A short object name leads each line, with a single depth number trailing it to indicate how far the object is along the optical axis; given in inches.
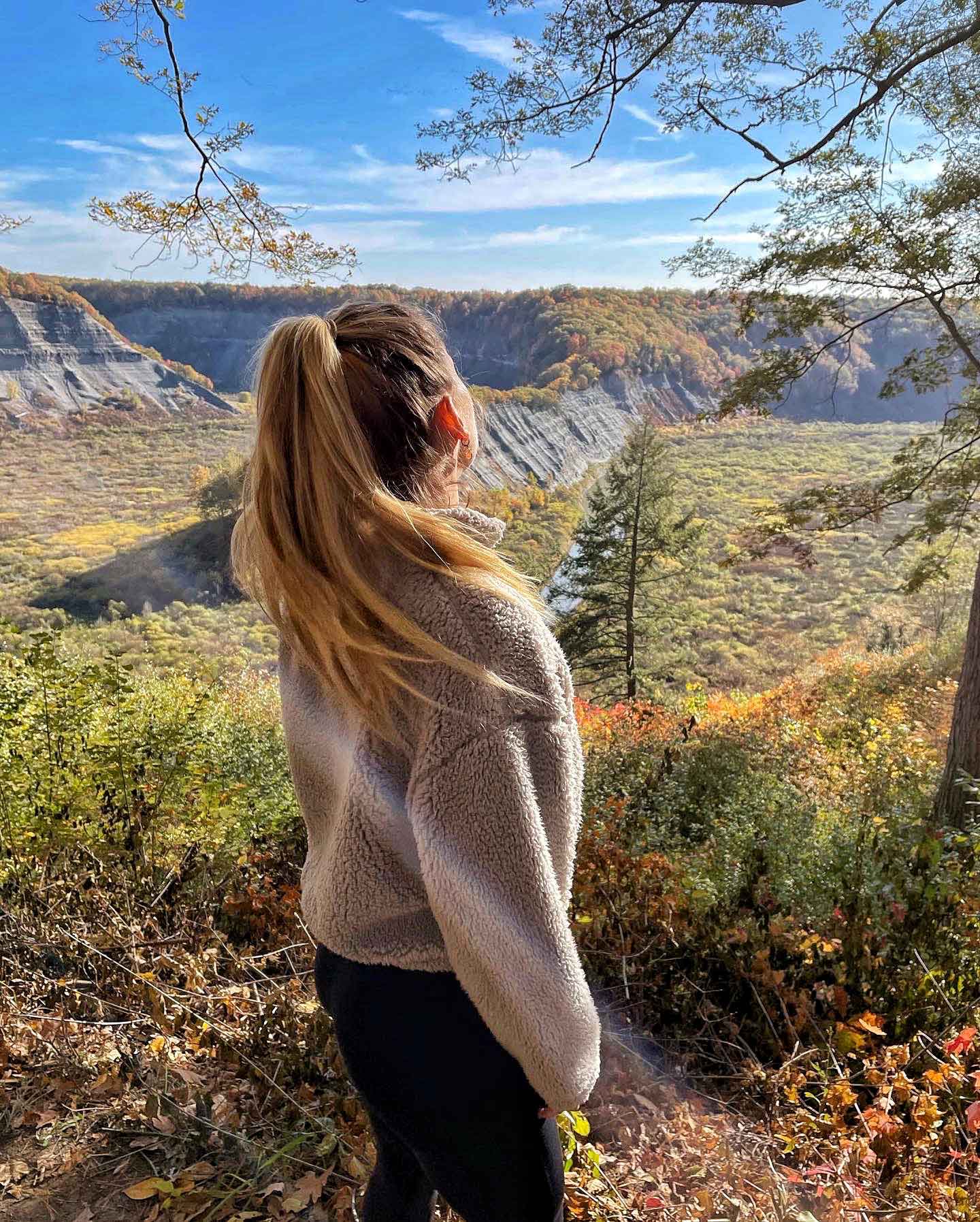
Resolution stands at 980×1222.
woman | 38.1
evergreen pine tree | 628.7
